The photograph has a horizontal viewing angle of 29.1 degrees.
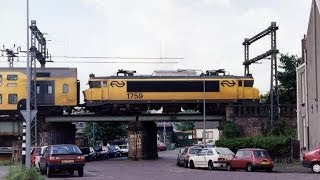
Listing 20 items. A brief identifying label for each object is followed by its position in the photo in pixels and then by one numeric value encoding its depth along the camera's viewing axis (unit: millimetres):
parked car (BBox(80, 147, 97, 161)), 57734
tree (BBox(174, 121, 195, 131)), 149150
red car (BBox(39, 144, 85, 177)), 28688
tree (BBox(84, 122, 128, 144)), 98188
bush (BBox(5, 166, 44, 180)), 20203
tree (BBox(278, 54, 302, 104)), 75625
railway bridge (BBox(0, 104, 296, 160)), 57312
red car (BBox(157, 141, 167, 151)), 102150
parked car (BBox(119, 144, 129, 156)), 78388
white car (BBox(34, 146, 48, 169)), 32738
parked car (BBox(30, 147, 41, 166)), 36019
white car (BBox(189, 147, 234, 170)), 36875
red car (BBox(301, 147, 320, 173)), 31781
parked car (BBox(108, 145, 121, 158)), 70275
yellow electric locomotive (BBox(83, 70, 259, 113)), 57250
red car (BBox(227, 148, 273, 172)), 33875
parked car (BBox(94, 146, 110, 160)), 63653
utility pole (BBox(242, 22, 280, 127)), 50594
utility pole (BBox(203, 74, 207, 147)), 56562
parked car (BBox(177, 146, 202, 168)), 40781
